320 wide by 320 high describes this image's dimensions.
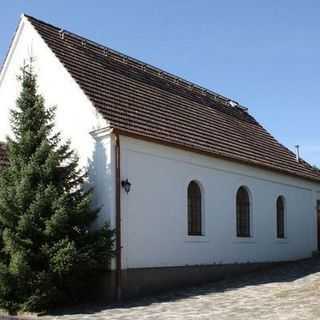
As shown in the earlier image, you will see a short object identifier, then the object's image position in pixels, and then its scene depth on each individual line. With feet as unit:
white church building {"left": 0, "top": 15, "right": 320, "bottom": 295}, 55.11
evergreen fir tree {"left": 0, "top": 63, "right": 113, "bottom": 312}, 47.50
